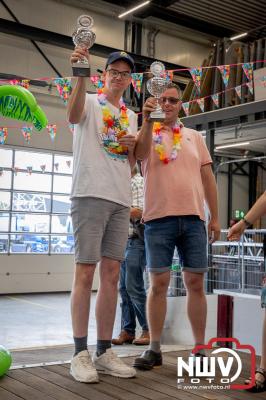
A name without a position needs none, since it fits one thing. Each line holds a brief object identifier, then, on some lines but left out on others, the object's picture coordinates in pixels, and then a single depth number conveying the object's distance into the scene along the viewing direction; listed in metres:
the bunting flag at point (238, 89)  6.43
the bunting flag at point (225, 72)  6.41
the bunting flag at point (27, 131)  8.50
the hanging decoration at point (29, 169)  9.59
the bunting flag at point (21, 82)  6.50
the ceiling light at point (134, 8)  9.26
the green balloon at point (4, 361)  2.37
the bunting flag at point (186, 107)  7.06
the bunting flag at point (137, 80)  6.52
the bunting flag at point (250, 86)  6.16
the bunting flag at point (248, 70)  6.44
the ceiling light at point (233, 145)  11.39
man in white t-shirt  2.40
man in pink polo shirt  2.68
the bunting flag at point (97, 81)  6.45
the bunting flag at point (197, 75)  6.69
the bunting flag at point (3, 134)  8.67
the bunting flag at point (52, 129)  8.42
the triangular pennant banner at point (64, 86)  6.64
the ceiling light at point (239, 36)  10.59
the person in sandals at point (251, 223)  2.30
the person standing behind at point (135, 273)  3.98
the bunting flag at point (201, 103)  6.89
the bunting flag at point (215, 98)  6.73
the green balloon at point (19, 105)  2.57
